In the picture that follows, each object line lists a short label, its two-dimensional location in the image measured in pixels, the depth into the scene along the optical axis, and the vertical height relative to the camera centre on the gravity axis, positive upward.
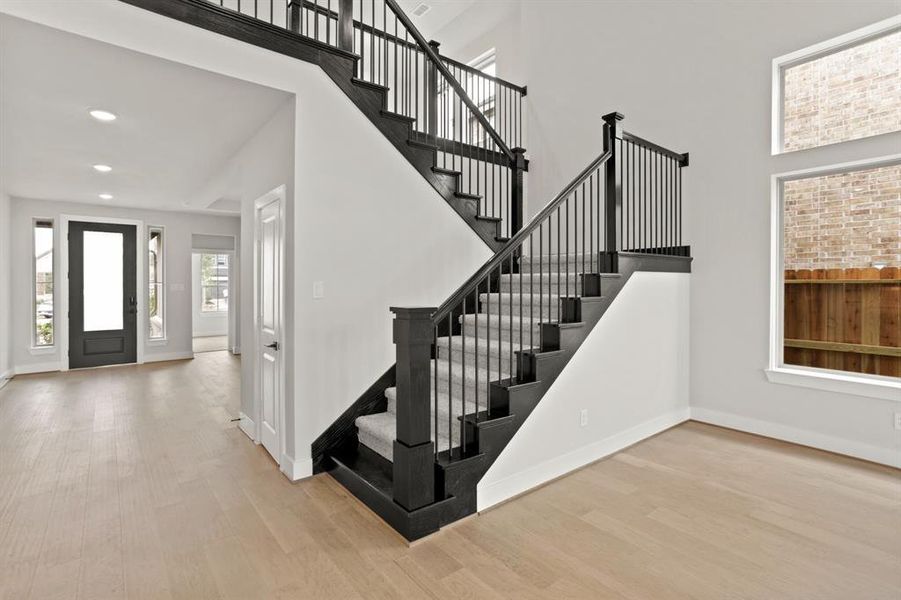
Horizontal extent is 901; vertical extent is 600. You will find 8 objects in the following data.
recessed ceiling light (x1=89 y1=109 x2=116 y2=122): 3.48 +1.40
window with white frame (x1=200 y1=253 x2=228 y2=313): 11.60 +0.33
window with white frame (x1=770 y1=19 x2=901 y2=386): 3.46 +0.63
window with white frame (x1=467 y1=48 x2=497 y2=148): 6.26 +2.96
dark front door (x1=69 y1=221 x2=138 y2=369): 7.30 +0.02
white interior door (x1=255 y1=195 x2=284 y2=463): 3.44 -0.22
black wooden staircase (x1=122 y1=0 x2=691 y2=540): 2.52 -0.05
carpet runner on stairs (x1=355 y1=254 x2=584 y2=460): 3.06 -0.43
